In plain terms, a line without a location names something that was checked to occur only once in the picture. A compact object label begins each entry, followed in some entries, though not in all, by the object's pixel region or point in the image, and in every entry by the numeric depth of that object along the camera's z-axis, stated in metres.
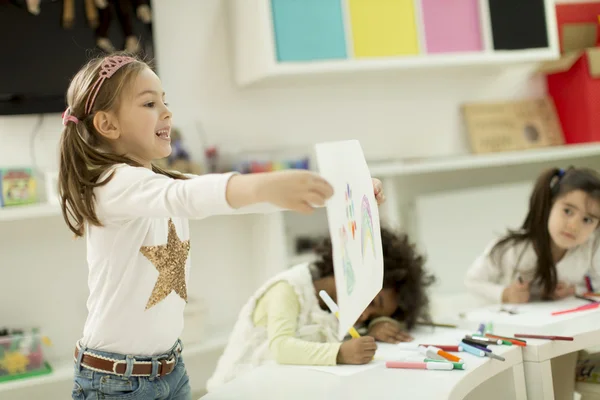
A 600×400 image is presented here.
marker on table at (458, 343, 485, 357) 1.49
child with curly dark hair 1.66
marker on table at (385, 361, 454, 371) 1.40
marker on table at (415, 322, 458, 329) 1.80
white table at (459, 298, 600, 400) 1.54
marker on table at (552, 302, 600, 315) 1.86
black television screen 2.60
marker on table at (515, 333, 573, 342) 1.57
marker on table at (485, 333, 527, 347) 1.55
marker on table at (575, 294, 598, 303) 1.98
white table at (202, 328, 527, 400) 1.29
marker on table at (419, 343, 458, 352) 1.54
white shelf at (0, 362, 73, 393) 2.37
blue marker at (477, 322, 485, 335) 1.71
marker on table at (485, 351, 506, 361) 1.45
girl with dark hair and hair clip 2.11
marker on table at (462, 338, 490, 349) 1.55
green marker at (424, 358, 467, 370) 1.40
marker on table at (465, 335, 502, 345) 1.57
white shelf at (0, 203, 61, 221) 2.39
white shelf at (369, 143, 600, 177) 2.99
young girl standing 1.28
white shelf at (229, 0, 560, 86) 2.74
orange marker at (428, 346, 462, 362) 1.45
